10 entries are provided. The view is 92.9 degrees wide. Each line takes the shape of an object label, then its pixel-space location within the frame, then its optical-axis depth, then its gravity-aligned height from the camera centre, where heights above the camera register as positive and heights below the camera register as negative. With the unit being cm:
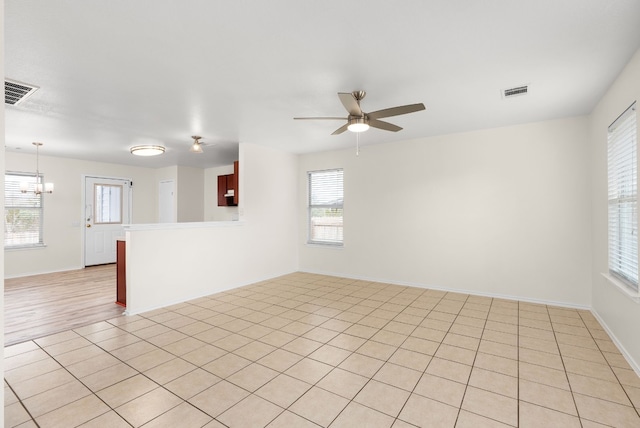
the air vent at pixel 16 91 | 284 +120
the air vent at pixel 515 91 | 304 +126
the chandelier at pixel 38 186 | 581 +52
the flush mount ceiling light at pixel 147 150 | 503 +105
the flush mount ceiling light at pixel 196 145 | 490 +109
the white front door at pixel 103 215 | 704 -6
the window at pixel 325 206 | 608 +14
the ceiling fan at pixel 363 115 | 274 +97
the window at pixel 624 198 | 260 +15
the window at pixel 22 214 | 598 -3
